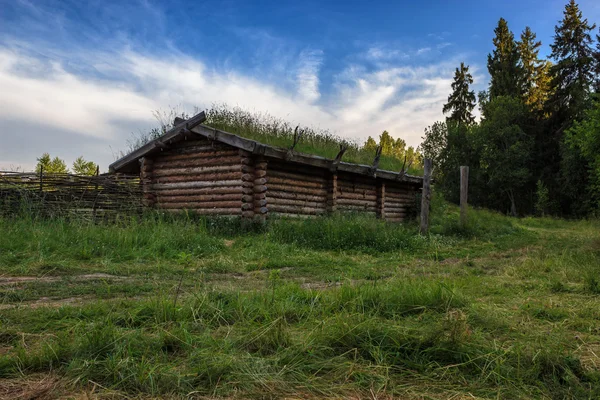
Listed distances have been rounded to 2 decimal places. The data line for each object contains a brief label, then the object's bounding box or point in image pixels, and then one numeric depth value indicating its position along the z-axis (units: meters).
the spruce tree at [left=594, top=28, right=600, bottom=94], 29.55
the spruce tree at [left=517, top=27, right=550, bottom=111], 36.88
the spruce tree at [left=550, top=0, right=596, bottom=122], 31.52
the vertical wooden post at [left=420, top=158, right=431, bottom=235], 13.35
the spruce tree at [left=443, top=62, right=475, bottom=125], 41.19
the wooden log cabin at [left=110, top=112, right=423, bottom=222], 12.39
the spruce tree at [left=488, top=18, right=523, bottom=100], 36.22
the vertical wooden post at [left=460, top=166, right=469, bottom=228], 14.30
